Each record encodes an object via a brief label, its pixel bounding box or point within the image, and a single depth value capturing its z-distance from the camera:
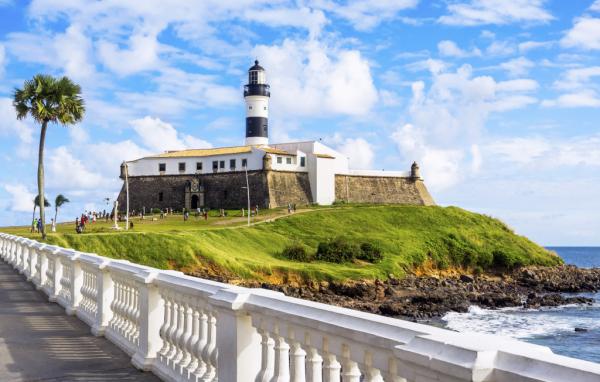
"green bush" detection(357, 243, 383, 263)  57.97
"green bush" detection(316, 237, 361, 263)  56.41
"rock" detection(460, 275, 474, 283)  59.34
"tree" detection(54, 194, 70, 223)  88.50
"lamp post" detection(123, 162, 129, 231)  77.97
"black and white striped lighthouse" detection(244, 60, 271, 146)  86.56
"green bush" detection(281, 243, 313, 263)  56.28
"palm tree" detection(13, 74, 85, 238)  45.19
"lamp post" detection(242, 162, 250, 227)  72.49
